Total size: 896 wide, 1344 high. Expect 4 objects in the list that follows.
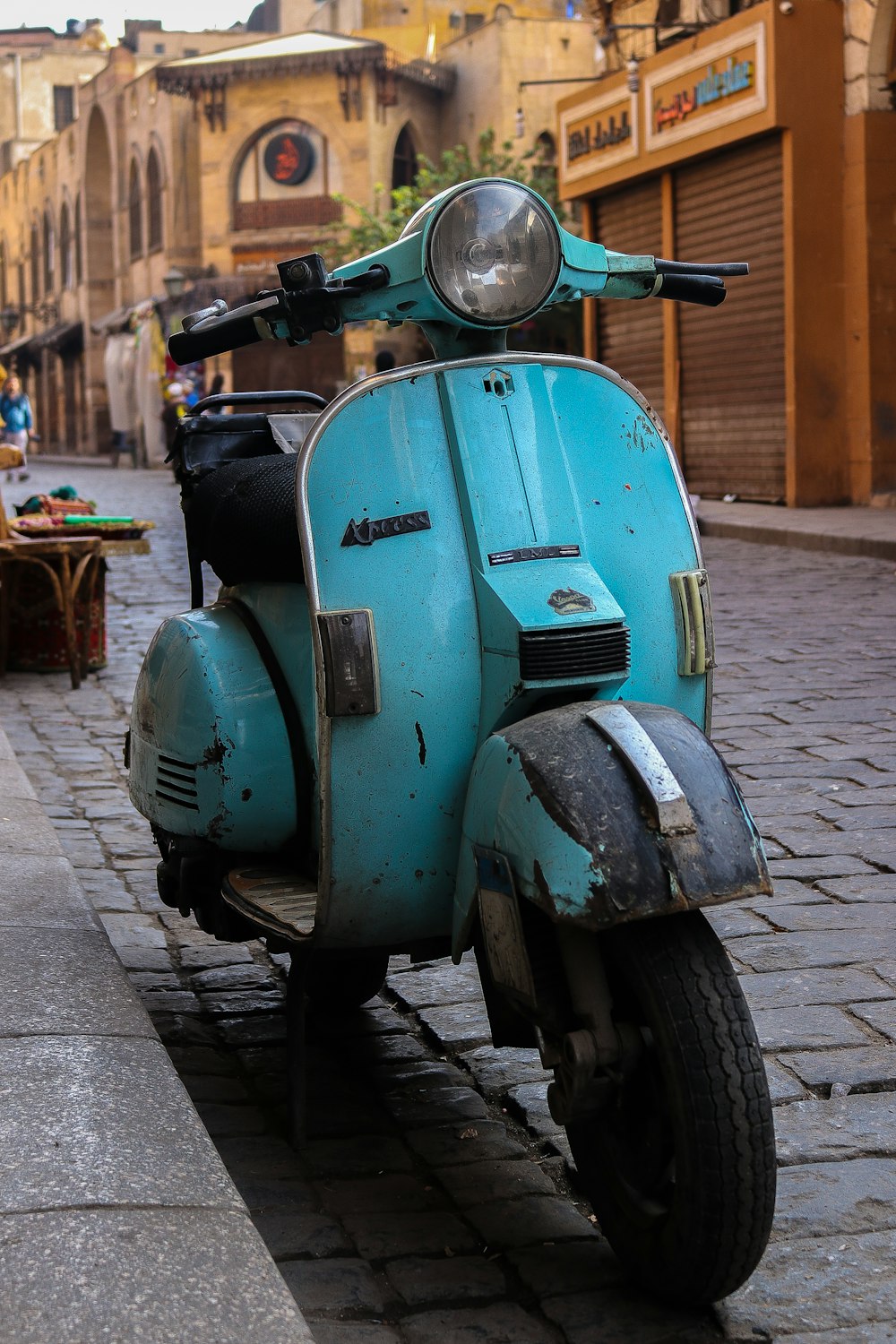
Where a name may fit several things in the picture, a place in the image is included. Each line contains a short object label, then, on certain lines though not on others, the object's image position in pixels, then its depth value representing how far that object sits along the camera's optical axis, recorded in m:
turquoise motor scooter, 2.17
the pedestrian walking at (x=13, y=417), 24.91
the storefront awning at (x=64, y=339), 49.38
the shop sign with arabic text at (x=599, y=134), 19.34
